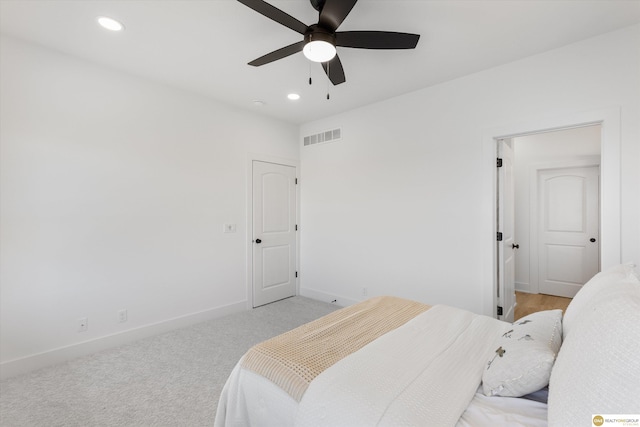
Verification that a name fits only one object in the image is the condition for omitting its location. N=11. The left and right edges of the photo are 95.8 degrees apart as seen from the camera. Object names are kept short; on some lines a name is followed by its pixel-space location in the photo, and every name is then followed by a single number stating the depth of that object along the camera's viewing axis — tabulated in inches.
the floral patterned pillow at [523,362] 43.1
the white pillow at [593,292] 47.9
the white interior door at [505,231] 117.6
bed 31.8
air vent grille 166.4
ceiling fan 64.7
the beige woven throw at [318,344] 49.8
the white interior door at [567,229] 164.2
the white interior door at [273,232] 163.5
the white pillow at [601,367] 28.5
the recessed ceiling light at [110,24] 84.4
